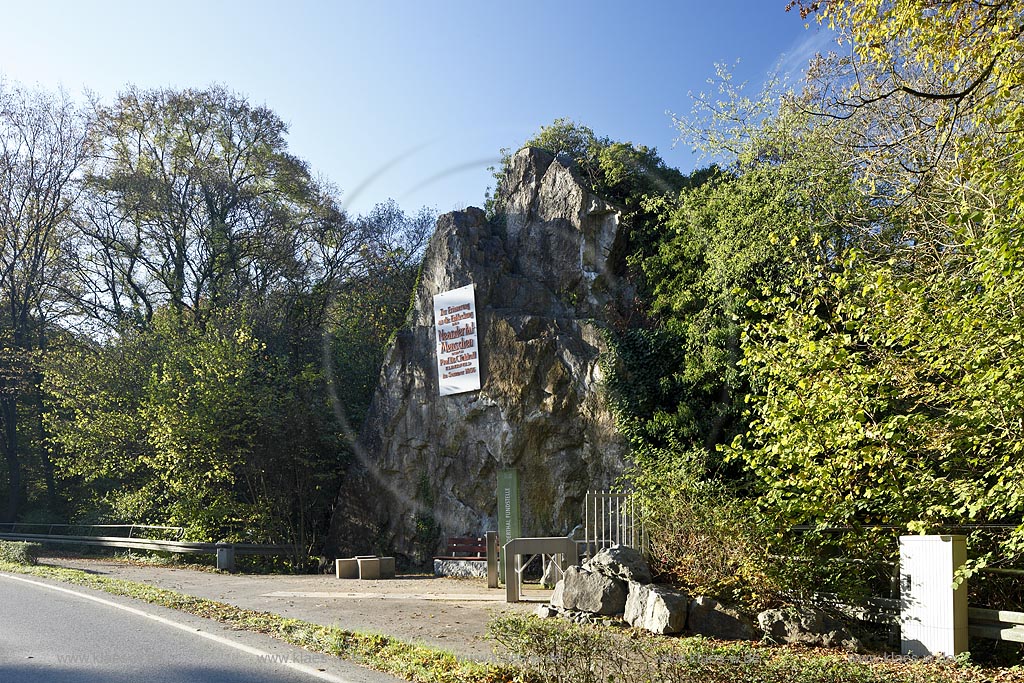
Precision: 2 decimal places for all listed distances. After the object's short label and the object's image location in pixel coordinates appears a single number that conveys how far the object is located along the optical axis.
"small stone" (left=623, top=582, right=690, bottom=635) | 10.53
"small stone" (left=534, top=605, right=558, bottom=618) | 11.91
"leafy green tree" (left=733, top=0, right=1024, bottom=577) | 9.78
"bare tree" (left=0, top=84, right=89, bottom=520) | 35.00
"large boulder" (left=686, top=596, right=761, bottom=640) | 10.56
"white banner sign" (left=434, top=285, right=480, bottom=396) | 22.36
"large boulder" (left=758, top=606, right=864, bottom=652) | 10.18
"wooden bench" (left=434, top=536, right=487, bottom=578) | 19.49
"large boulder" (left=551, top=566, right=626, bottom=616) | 11.40
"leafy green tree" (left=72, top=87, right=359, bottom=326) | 35.31
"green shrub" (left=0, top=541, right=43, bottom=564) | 22.22
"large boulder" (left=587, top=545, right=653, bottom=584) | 11.64
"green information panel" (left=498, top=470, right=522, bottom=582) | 20.45
